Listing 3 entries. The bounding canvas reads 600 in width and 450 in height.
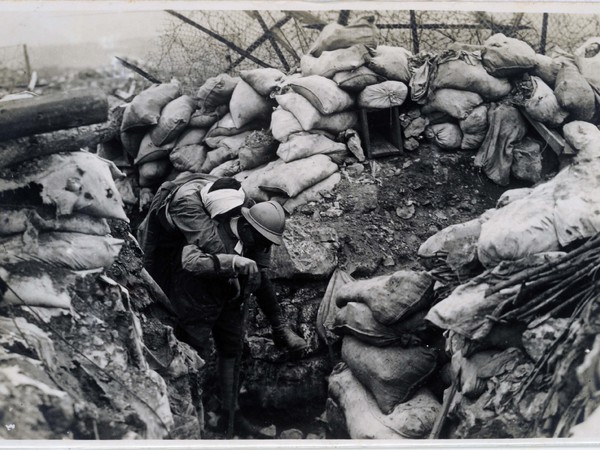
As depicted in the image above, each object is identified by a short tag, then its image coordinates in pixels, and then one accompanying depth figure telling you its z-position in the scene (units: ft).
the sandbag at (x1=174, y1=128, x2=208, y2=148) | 16.97
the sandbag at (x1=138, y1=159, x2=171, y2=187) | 17.01
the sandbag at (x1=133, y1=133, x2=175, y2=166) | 17.01
